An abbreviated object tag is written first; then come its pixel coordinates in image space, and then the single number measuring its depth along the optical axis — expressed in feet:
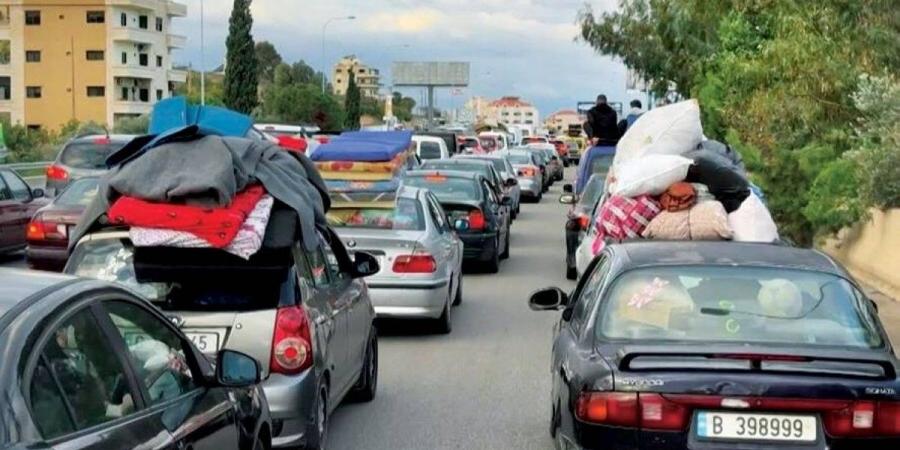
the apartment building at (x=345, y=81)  626.64
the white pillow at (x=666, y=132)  40.14
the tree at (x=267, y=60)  485.15
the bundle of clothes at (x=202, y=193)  26.20
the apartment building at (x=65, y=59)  312.71
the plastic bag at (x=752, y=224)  31.55
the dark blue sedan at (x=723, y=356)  19.69
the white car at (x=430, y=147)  122.52
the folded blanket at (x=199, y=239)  25.95
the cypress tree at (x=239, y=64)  231.50
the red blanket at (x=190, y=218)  26.04
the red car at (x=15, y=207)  66.49
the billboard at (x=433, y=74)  375.66
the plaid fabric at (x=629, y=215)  33.10
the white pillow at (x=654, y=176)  33.19
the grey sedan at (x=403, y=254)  43.14
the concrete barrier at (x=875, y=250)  58.18
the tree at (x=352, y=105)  308.89
